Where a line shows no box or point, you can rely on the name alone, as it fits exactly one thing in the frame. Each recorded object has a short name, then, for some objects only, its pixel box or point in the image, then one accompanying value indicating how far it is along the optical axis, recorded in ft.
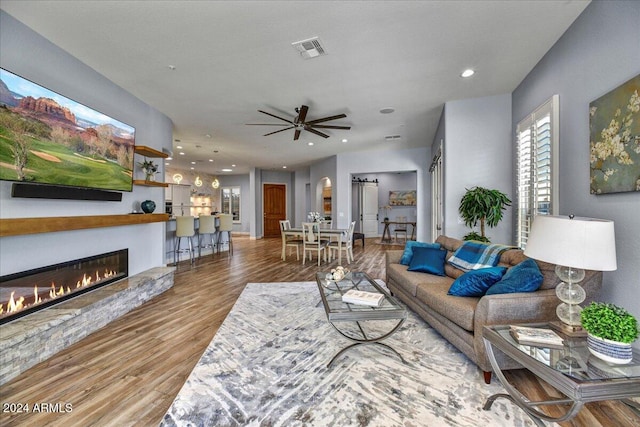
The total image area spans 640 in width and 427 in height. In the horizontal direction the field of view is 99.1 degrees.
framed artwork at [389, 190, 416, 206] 37.40
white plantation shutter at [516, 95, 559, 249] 9.20
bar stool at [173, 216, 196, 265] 20.39
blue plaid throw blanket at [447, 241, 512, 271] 9.42
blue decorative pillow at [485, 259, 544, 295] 6.80
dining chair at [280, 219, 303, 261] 22.27
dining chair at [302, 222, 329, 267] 20.59
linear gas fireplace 7.93
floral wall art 5.96
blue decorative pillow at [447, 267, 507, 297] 7.80
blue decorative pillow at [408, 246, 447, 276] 11.18
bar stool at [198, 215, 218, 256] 22.91
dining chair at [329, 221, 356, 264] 21.31
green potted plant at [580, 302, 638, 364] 4.25
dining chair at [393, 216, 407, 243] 36.78
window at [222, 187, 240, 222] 42.44
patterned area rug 5.40
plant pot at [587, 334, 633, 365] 4.29
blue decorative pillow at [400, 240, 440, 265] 12.52
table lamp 5.07
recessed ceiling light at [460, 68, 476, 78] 11.01
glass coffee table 6.91
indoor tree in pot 12.08
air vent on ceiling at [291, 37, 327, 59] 9.02
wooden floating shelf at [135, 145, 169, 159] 13.48
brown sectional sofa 6.34
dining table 20.48
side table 3.92
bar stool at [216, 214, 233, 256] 25.61
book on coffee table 7.39
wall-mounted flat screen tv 7.67
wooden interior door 39.50
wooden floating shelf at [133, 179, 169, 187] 13.48
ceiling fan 13.58
